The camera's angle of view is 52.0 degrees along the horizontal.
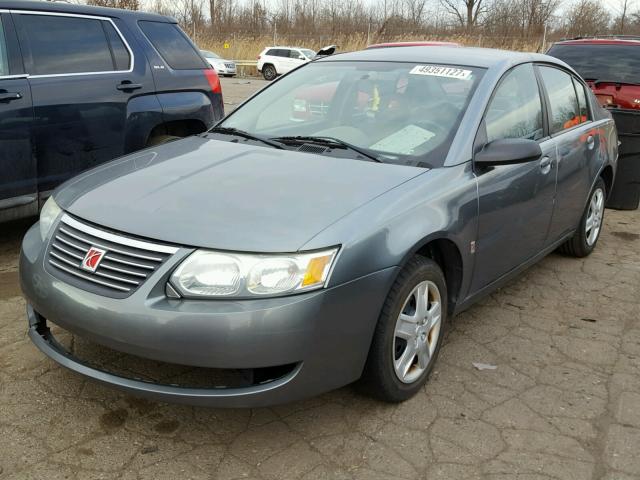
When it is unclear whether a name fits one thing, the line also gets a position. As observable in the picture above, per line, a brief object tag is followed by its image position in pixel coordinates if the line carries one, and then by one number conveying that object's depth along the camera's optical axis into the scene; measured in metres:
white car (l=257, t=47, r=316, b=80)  31.45
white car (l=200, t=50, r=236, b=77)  30.44
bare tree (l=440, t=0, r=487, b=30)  45.56
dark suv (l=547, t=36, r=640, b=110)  7.69
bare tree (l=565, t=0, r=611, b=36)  38.75
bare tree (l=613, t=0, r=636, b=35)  41.31
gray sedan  2.41
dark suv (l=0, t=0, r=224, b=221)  4.58
